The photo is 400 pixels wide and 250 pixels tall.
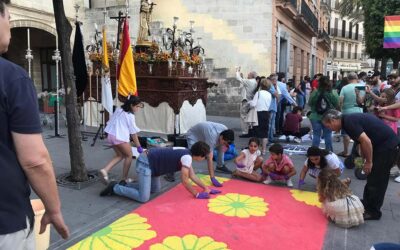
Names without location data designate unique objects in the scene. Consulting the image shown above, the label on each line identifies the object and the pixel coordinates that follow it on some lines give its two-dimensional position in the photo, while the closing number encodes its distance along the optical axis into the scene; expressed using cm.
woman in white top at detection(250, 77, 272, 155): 766
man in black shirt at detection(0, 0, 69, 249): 159
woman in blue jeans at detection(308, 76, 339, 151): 680
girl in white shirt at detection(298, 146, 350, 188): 490
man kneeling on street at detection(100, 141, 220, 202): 467
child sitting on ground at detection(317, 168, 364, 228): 405
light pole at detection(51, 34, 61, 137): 919
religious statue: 1059
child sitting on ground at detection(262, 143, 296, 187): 534
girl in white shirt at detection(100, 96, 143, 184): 519
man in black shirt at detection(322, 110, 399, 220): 406
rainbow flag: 984
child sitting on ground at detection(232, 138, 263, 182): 580
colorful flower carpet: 367
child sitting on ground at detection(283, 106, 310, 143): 887
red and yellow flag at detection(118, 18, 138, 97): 694
